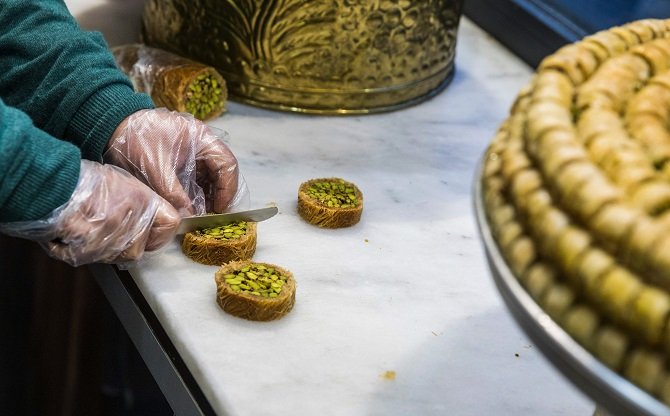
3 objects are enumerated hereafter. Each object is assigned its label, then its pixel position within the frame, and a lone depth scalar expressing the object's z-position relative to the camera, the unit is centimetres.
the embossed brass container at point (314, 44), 129
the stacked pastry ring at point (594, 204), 51
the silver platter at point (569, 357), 51
